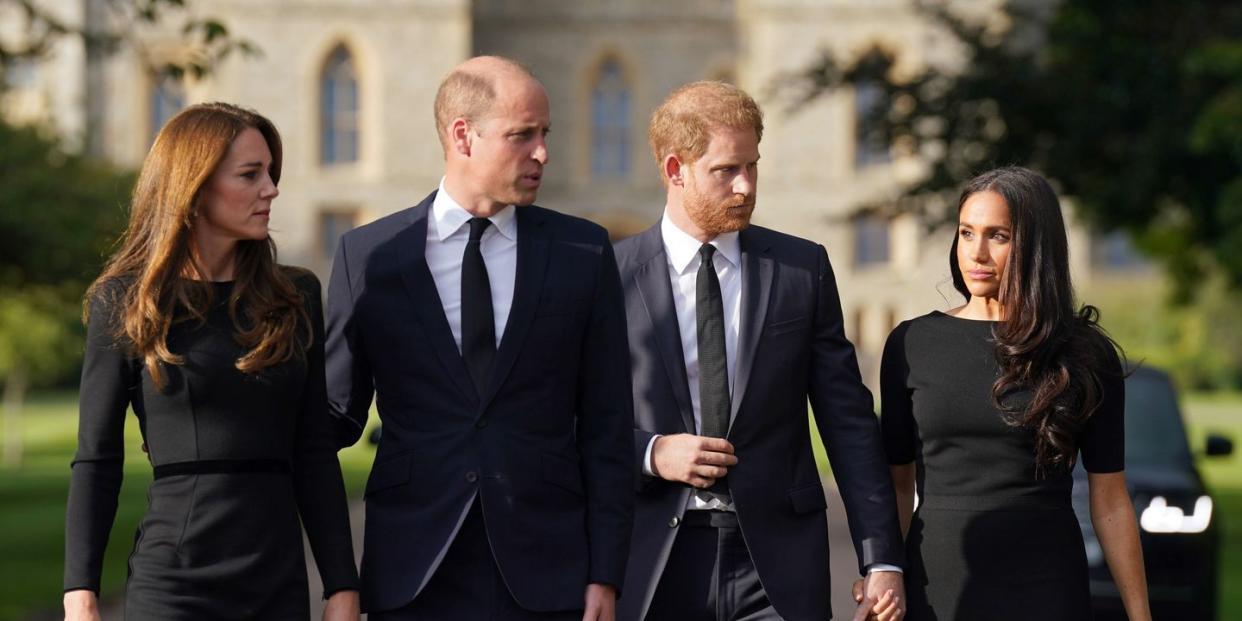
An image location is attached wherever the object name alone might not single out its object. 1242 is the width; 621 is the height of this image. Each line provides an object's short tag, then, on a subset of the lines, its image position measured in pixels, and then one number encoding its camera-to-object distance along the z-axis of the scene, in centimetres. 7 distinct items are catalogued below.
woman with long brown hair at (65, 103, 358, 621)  882
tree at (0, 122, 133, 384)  4197
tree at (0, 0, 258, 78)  2175
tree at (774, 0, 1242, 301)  3344
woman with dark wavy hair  1016
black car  1966
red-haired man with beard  1030
